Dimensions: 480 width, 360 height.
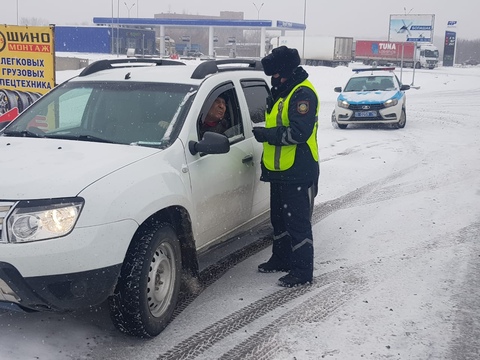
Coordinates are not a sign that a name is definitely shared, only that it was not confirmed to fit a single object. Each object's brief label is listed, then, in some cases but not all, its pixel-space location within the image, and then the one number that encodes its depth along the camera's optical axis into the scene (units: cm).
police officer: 511
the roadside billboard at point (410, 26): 6053
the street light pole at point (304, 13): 5486
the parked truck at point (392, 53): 6384
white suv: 344
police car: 1670
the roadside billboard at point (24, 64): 893
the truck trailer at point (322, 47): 6556
